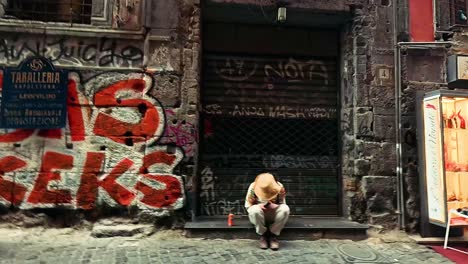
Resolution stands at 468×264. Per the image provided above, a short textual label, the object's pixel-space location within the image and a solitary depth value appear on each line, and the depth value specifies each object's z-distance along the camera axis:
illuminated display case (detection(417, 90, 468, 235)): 6.13
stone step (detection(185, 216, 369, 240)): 6.05
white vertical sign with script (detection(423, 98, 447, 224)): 6.10
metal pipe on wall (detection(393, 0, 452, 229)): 6.57
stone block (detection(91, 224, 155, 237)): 5.93
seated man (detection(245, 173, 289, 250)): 5.70
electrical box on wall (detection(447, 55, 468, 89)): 6.74
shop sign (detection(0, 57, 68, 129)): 6.04
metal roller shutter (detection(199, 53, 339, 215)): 6.95
